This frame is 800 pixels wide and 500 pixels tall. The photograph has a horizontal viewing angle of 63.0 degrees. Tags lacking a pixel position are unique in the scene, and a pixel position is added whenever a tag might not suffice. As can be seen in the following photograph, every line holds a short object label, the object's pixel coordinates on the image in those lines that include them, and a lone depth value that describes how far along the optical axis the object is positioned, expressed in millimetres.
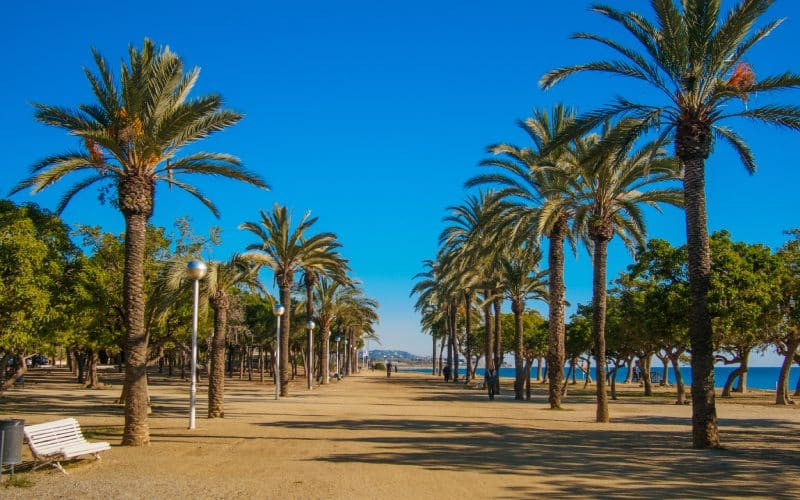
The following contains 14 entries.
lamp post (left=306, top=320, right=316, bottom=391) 39719
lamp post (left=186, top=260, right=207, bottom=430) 16266
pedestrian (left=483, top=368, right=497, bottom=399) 33562
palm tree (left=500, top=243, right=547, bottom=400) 32844
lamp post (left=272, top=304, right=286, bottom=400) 28484
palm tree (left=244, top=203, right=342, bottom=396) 34750
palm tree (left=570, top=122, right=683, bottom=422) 20412
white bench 10758
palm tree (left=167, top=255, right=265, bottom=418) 20609
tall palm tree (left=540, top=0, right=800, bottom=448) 13984
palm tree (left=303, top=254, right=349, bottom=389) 38438
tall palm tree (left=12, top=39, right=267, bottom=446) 13914
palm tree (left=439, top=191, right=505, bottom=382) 31328
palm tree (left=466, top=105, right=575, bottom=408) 25156
